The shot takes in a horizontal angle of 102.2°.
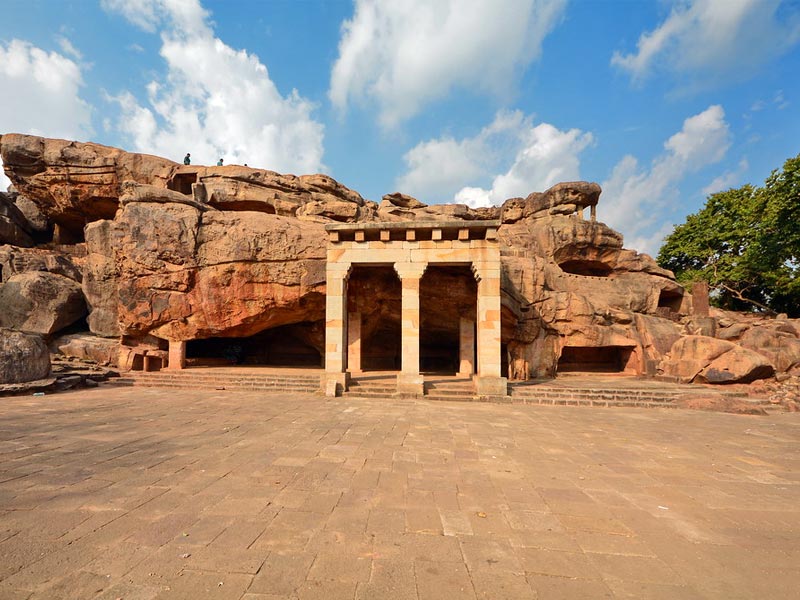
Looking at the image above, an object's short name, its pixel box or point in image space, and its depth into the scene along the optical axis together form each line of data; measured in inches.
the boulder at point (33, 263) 709.9
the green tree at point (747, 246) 851.4
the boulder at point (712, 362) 488.5
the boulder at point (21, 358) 436.5
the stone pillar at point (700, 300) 765.3
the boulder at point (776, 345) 534.6
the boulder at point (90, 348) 624.1
